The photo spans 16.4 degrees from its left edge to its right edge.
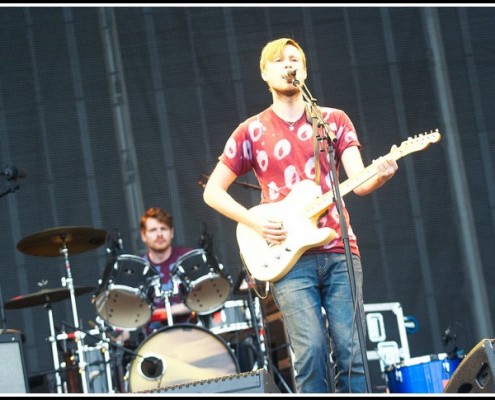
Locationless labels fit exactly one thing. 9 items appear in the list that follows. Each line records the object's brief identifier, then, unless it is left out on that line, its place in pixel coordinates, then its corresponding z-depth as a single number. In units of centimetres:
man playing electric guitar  707
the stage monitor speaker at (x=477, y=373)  595
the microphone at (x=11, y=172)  1041
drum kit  1056
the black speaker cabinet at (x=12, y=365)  800
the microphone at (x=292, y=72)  726
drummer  1134
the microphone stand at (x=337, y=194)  655
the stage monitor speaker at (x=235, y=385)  619
